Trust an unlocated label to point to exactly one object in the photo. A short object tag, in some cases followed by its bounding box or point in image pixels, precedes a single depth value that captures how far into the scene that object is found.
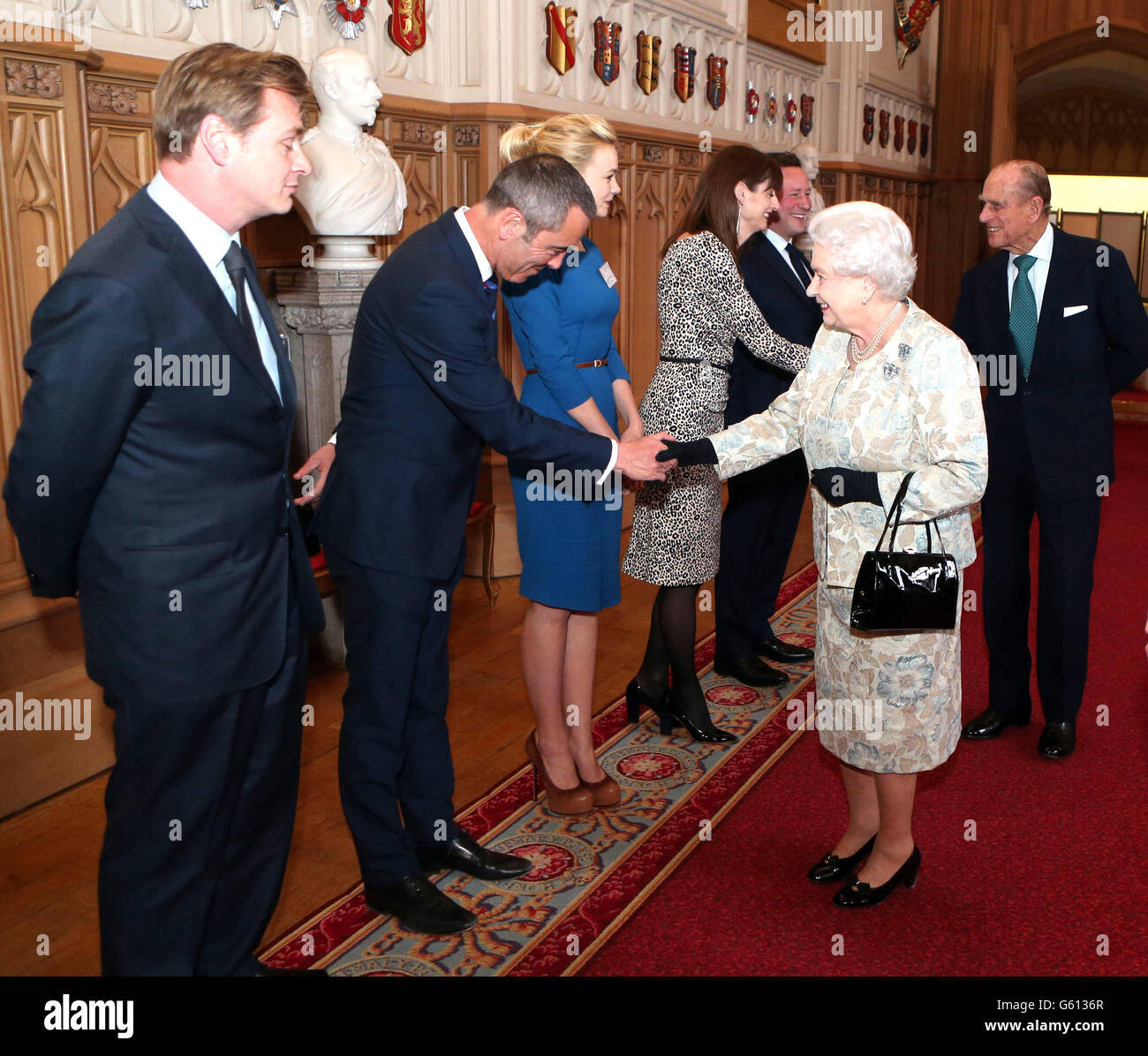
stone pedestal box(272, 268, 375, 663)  4.57
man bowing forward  2.61
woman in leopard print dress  3.85
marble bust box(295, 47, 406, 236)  4.39
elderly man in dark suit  3.71
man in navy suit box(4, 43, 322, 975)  1.90
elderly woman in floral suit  2.55
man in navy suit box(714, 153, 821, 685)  4.46
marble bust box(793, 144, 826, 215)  6.12
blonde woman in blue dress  3.16
